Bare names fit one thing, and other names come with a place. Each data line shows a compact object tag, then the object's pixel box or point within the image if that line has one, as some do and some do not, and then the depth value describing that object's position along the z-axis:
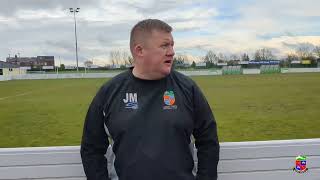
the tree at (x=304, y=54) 80.38
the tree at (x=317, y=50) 79.35
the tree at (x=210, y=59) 76.52
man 2.34
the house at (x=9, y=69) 72.53
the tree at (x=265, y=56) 80.38
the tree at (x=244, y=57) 78.25
